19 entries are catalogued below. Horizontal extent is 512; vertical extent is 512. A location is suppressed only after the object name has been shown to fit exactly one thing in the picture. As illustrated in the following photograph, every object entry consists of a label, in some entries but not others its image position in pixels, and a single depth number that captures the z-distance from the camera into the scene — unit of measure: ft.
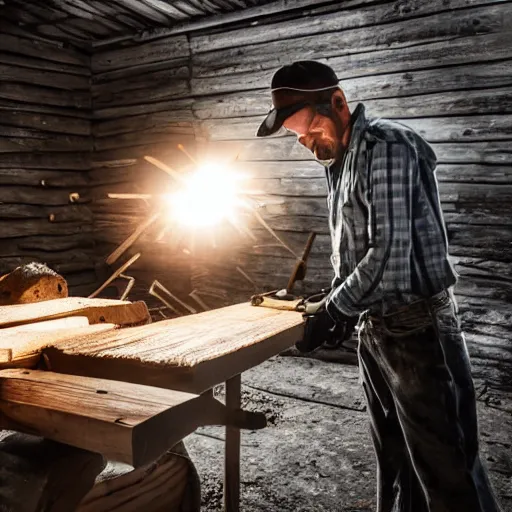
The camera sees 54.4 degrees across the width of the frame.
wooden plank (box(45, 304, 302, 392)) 4.62
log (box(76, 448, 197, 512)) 6.10
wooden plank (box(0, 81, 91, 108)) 22.22
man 6.68
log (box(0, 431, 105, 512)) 4.60
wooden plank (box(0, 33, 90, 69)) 22.04
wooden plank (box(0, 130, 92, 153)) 22.24
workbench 3.71
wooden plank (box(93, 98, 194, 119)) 22.68
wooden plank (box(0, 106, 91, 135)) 22.34
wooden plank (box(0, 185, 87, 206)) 22.33
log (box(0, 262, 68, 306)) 9.75
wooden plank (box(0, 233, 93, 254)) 22.53
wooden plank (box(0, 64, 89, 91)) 22.16
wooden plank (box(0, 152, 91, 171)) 22.43
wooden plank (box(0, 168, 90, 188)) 22.38
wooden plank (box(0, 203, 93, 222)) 22.44
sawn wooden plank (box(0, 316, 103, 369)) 5.21
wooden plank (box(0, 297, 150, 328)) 7.30
